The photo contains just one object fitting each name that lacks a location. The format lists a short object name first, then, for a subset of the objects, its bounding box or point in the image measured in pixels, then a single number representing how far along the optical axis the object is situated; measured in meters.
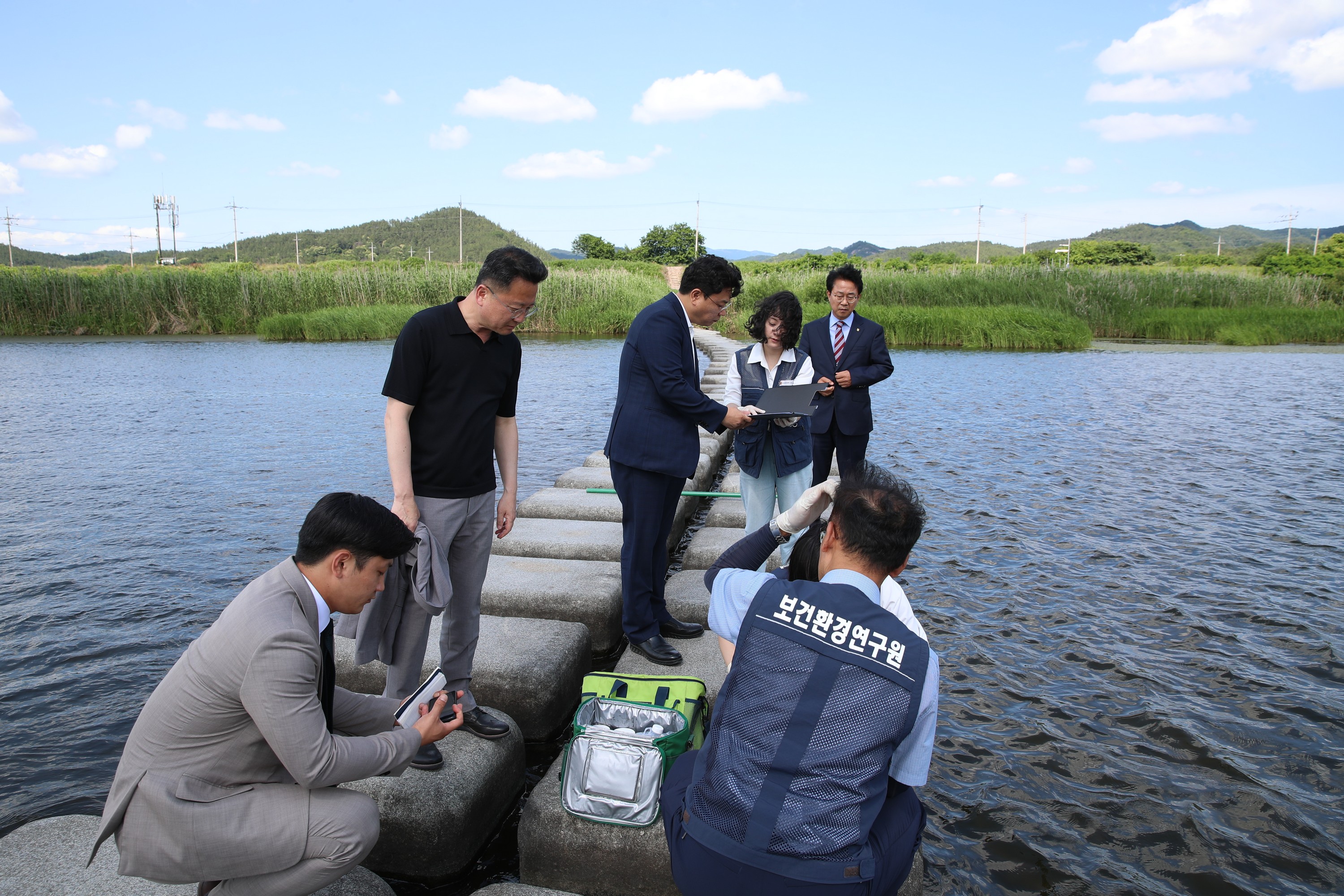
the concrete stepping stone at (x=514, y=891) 2.29
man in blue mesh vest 1.68
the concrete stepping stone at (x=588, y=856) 2.52
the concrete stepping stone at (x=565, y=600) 4.32
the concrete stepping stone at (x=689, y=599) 4.29
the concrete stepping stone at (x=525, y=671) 3.47
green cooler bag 2.81
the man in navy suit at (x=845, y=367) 4.97
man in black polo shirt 2.75
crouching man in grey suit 1.88
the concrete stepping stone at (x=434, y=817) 2.66
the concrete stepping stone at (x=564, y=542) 5.20
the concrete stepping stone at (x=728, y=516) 6.15
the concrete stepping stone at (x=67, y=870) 2.32
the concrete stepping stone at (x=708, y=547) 5.18
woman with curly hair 4.21
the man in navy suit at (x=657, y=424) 3.49
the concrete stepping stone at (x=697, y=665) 3.51
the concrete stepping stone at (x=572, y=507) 6.07
